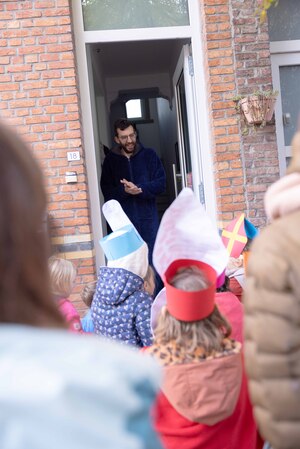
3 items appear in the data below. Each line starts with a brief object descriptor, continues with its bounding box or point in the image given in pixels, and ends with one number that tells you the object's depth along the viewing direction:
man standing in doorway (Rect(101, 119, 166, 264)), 5.57
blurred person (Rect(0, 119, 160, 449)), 0.68
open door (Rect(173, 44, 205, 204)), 5.54
